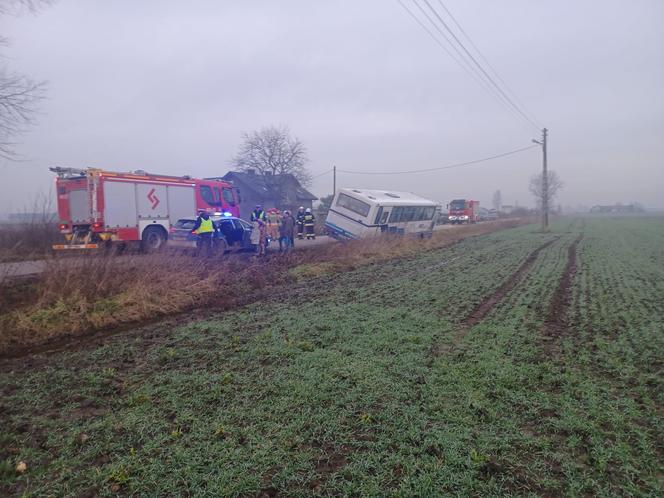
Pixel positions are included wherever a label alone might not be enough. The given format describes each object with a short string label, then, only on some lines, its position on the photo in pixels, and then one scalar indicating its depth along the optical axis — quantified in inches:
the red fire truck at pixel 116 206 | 566.9
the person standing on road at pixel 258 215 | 638.8
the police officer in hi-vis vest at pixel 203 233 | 534.6
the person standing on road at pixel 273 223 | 712.0
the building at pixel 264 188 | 1759.4
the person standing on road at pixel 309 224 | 833.0
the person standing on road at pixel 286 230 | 706.4
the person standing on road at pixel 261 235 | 633.6
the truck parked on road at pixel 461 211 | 2094.0
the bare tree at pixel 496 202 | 4868.4
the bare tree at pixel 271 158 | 1734.7
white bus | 833.5
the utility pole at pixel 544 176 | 1268.5
